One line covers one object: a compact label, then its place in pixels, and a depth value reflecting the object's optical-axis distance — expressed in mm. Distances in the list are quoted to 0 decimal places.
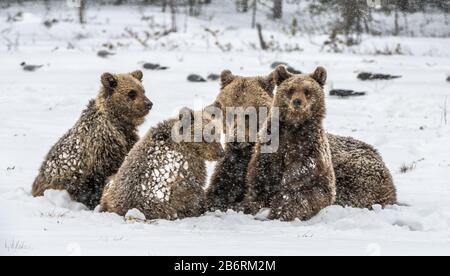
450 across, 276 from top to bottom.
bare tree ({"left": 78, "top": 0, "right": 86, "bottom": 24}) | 40881
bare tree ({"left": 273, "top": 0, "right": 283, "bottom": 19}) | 45456
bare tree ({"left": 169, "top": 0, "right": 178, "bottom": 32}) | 37412
